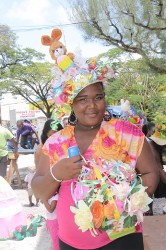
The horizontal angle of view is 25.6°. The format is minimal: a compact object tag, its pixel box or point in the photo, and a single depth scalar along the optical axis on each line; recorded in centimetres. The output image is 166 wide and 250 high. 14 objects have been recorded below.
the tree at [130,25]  1148
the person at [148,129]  510
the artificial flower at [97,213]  173
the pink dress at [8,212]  470
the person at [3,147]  679
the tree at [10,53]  2547
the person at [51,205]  212
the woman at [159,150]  411
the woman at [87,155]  187
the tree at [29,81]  2789
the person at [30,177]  630
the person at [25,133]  1252
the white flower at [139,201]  174
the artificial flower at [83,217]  172
